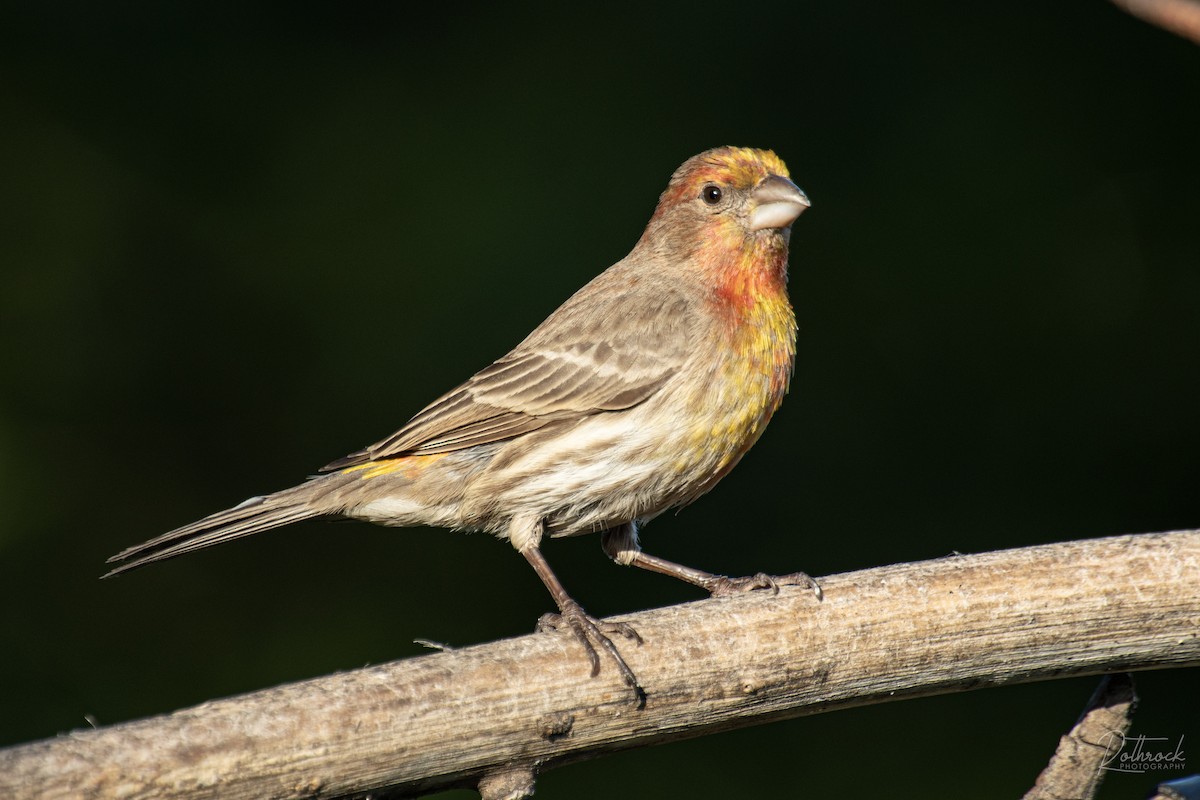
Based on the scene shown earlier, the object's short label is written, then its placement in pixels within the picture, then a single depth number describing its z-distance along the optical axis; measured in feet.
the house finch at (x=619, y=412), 22.70
